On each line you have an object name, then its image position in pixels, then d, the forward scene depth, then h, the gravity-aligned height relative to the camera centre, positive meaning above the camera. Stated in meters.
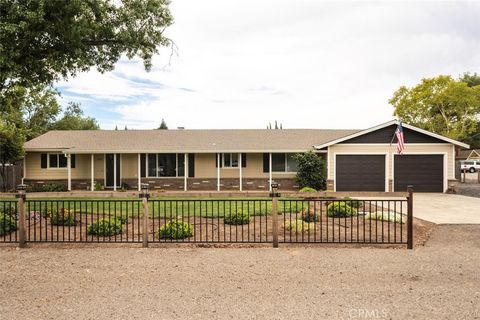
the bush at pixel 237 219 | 8.88 -1.70
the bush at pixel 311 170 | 19.72 -0.93
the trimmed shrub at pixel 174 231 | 7.54 -1.69
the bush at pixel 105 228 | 7.71 -1.67
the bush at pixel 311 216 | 9.58 -1.80
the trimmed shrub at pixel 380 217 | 9.45 -1.79
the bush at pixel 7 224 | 7.82 -1.60
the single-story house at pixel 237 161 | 19.36 -0.41
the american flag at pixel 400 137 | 17.14 +0.84
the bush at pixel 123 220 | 8.66 -1.77
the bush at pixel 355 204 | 11.64 -1.84
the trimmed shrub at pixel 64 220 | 8.55 -1.62
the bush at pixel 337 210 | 9.96 -1.67
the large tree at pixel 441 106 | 42.41 +6.27
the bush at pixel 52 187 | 20.00 -1.83
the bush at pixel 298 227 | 7.90 -1.73
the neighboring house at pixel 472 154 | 47.08 -0.13
